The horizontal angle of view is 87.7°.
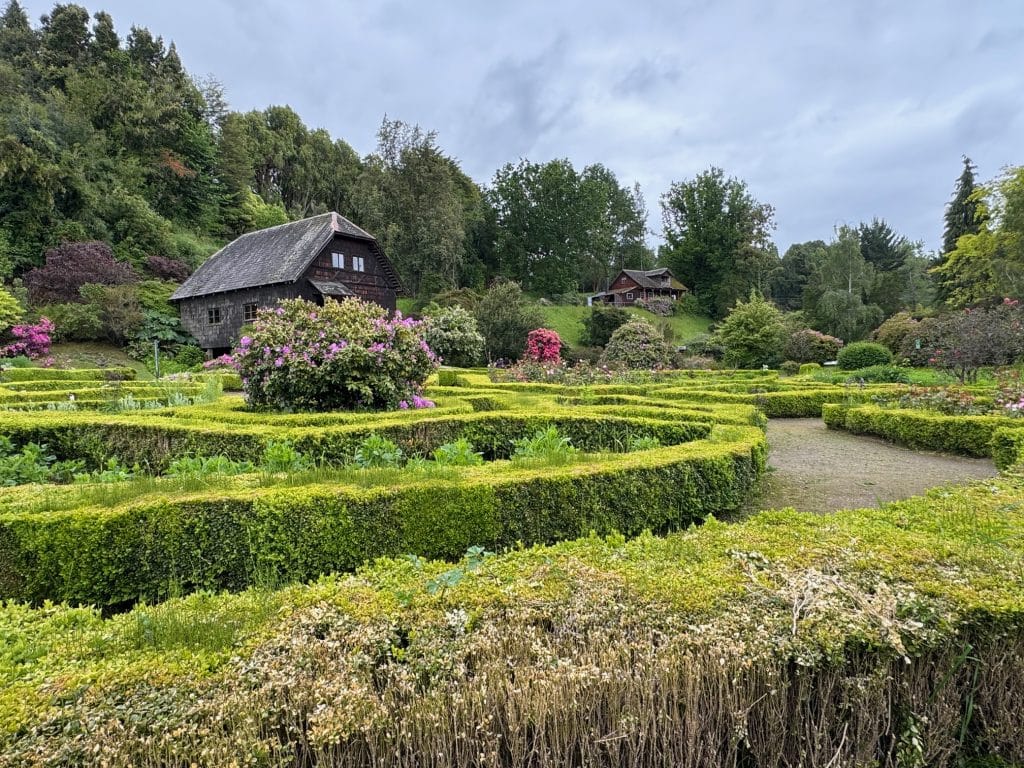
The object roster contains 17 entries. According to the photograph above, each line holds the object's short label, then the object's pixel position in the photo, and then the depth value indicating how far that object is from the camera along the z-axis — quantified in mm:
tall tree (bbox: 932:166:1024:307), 30016
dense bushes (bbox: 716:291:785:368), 28922
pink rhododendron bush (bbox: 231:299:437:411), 8086
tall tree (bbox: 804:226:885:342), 40312
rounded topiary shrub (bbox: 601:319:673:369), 24062
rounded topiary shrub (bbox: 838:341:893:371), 26269
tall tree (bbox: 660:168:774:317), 51562
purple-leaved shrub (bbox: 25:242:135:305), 26922
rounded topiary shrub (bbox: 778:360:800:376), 28125
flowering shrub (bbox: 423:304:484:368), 26578
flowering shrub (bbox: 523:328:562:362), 25875
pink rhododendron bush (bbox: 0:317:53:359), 22812
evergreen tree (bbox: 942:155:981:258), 40406
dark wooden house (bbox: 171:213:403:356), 27109
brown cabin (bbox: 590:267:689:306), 54594
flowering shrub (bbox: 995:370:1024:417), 8273
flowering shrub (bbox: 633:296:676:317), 49219
